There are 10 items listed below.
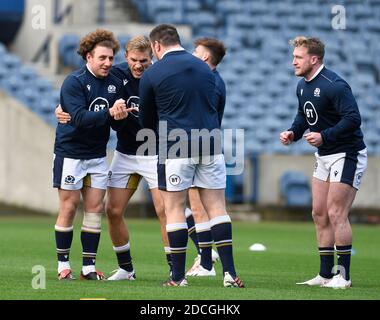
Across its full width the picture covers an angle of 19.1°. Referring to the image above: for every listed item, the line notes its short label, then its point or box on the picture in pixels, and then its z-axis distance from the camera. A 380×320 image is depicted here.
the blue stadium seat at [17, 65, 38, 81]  24.56
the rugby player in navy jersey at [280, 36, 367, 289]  10.01
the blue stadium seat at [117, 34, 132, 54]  25.24
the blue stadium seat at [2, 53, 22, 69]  24.42
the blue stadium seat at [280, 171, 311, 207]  22.36
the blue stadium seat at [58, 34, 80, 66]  25.61
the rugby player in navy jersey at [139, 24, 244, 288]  9.31
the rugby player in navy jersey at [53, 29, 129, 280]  10.12
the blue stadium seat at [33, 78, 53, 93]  24.39
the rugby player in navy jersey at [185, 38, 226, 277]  11.15
